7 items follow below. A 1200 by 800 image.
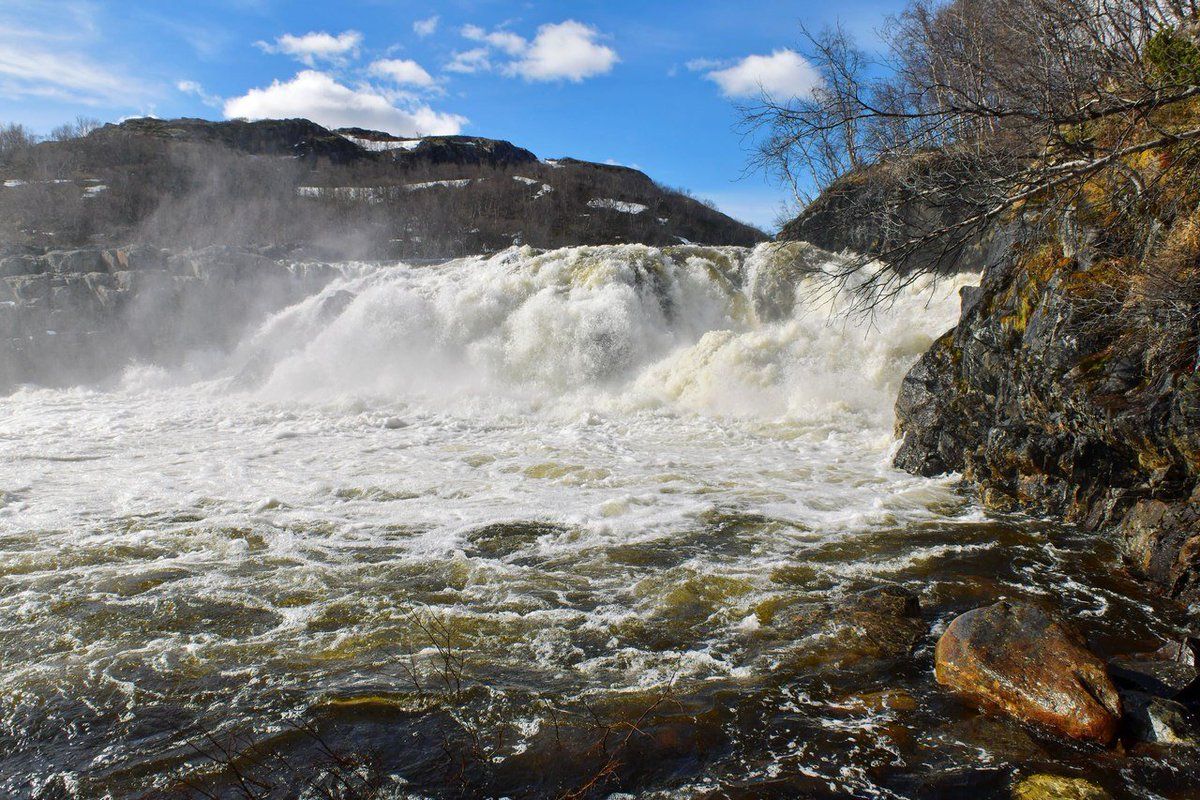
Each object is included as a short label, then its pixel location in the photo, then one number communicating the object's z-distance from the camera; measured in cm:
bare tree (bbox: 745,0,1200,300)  398
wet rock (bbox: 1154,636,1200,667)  383
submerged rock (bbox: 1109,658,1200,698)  368
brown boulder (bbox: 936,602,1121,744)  350
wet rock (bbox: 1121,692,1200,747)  339
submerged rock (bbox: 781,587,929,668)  436
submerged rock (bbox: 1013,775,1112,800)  304
